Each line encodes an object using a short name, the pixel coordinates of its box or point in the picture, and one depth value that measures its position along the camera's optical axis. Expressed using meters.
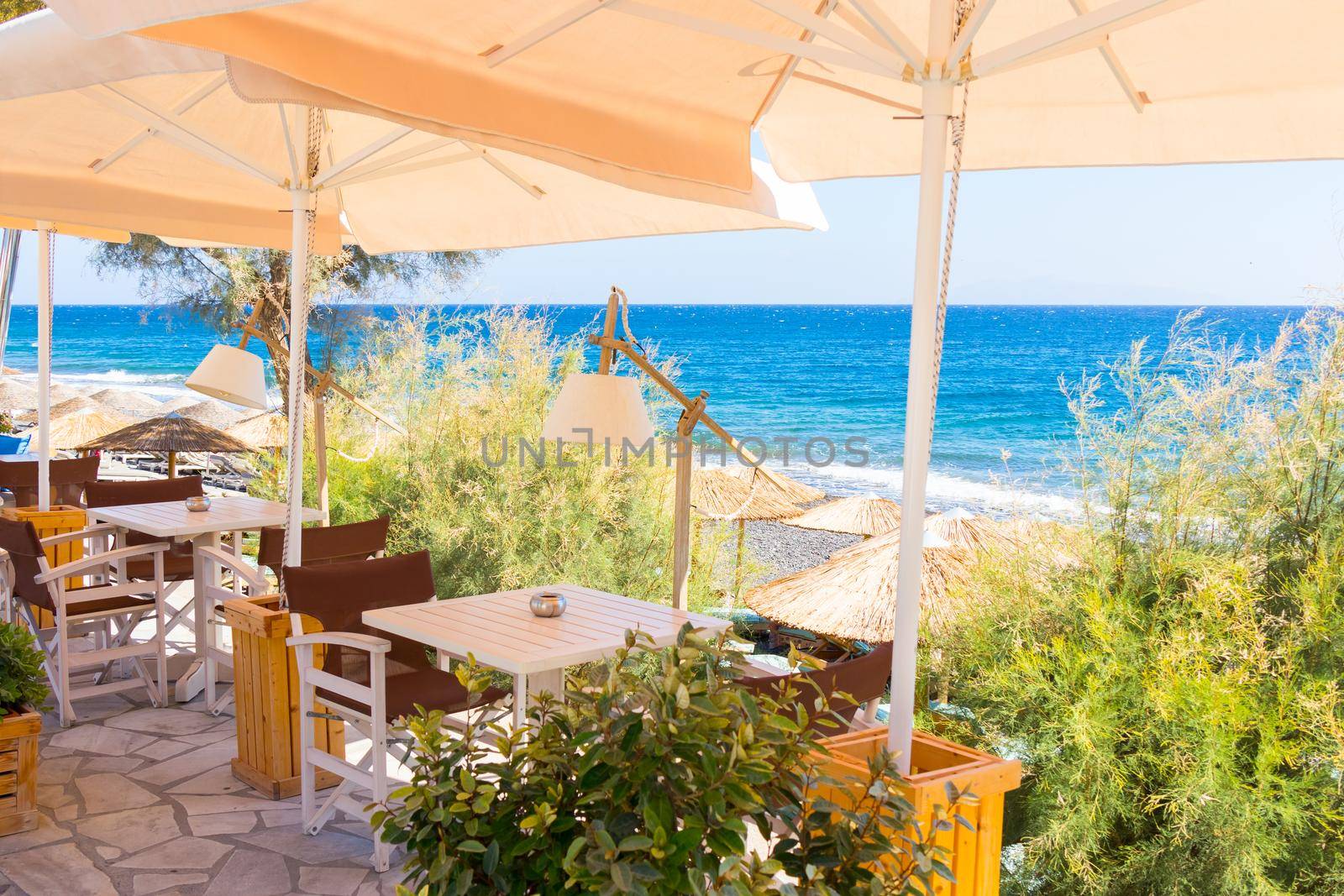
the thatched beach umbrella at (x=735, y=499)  8.89
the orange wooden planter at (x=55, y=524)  5.73
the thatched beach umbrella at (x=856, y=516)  10.57
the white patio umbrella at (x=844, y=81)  2.06
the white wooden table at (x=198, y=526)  4.86
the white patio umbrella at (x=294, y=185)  3.83
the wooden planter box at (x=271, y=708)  3.88
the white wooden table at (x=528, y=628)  3.14
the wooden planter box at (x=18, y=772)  3.52
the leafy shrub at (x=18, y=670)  3.64
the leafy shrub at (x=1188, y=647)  3.42
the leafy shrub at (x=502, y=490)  6.38
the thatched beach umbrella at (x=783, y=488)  8.54
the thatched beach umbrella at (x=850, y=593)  6.37
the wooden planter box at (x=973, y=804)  2.05
